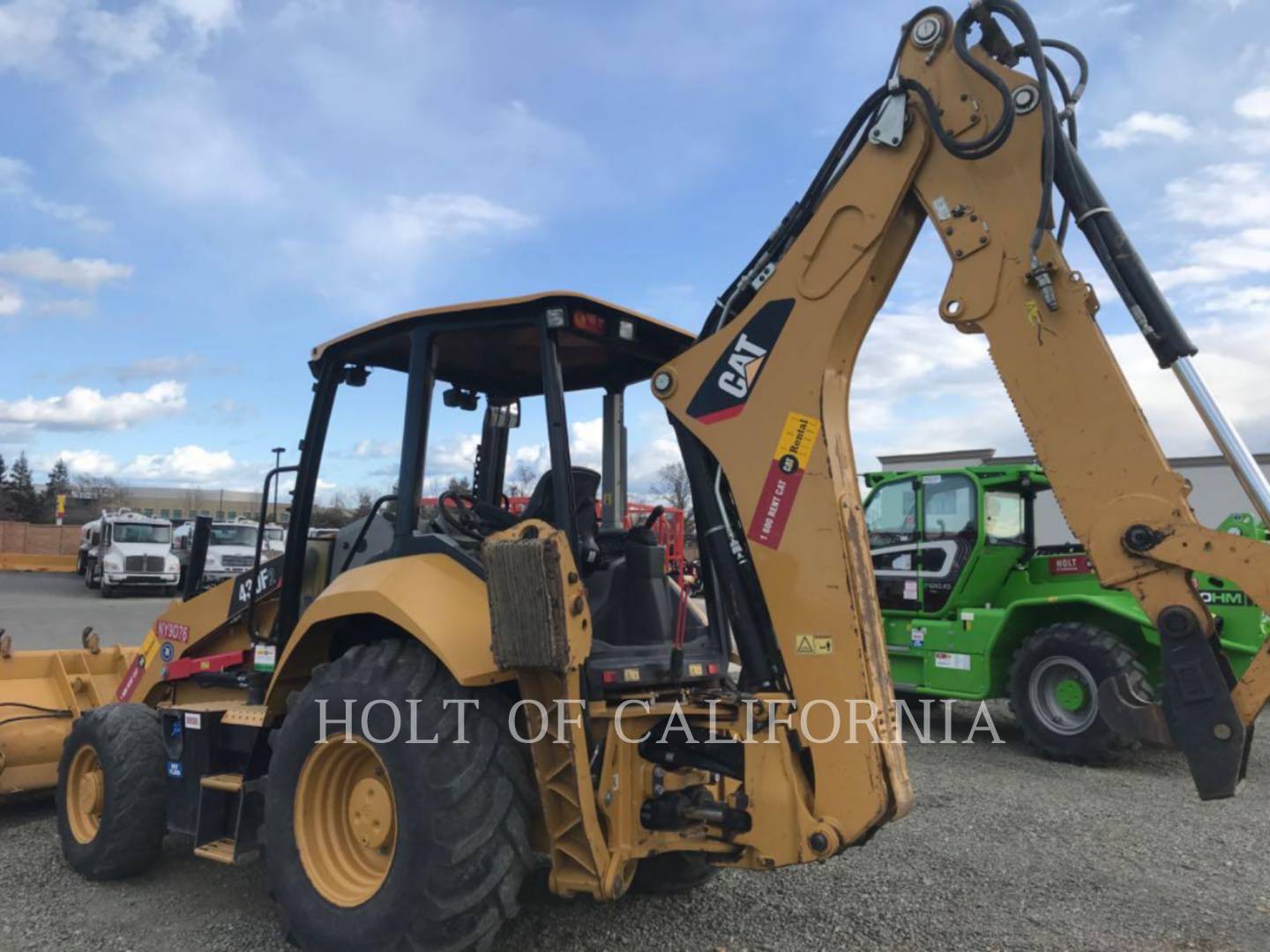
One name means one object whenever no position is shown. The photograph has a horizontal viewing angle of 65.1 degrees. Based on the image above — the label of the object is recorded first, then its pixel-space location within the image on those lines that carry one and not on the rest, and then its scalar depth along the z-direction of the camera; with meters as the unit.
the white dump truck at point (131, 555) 25.28
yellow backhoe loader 3.05
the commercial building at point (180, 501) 70.41
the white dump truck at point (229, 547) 23.25
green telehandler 7.72
